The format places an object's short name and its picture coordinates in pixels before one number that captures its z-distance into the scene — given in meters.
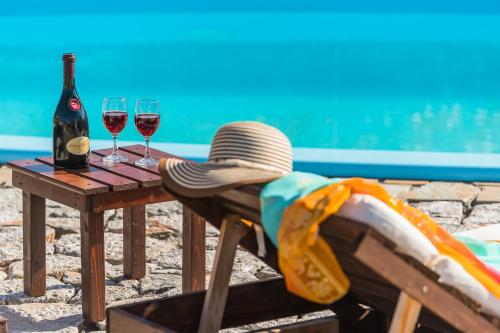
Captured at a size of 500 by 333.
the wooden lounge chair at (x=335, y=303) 3.34
